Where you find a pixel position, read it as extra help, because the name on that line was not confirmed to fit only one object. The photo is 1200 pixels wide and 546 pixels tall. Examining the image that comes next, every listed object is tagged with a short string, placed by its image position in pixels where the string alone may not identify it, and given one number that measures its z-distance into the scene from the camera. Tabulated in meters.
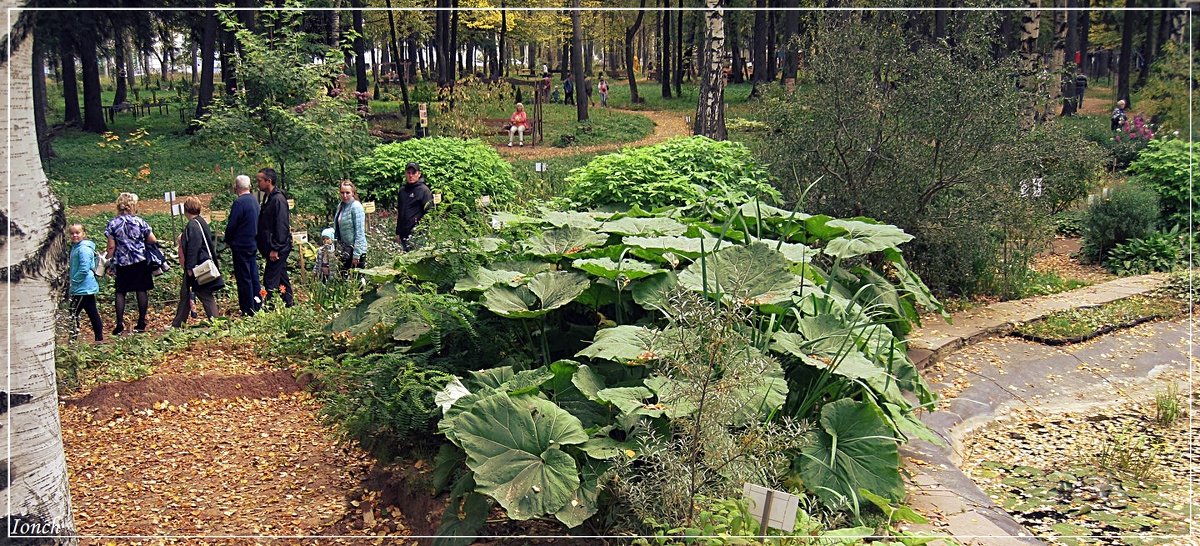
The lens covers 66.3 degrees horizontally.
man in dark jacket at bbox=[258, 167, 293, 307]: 8.43
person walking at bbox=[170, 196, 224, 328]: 8.39
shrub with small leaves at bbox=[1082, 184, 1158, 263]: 10.79
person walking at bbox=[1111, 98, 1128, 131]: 22.57
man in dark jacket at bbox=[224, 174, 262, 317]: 8.21
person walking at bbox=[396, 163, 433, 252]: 9.38
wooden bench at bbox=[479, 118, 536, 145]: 24.94
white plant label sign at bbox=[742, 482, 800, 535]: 3.05
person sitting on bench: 22.98
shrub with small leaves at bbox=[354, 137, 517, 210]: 11.24
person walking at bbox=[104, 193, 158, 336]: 8.82
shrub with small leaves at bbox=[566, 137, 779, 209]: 7.96
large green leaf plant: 3.37
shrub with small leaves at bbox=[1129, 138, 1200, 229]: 11.30
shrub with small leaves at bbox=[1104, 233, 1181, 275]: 10.45
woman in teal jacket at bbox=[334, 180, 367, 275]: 8.71
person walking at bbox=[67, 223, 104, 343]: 8.67
